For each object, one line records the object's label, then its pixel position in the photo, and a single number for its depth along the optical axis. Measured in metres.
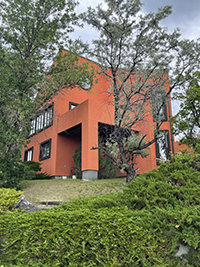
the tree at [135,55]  8.88
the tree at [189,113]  10.78
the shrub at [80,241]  2.26
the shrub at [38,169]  13.23
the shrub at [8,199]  4.82
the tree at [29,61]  8.11
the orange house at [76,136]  11.15
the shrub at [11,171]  7.79
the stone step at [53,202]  7.03
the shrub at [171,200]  2.60
